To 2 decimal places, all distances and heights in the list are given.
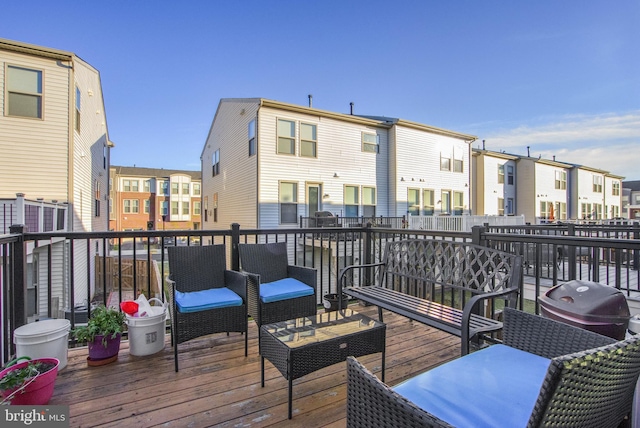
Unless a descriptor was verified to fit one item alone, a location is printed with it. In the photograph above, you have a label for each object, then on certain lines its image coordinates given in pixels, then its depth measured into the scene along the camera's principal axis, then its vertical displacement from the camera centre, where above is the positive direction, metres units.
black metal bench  2.18 -0.57
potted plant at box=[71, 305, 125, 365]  2.49 -0.97
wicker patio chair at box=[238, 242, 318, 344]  2.82 -0.69
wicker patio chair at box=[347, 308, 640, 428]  0.78 -0.58
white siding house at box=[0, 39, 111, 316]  7.89 +2.05
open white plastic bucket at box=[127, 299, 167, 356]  2.66 -1.03
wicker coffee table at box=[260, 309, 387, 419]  1.83 -0.79
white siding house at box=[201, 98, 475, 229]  11.27 +1.99
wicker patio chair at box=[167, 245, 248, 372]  2.55 -0.73
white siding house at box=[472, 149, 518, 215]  18.69 +1.89
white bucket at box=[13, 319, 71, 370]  2.24 -0.92
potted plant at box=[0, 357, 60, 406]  1.79 -0.99
